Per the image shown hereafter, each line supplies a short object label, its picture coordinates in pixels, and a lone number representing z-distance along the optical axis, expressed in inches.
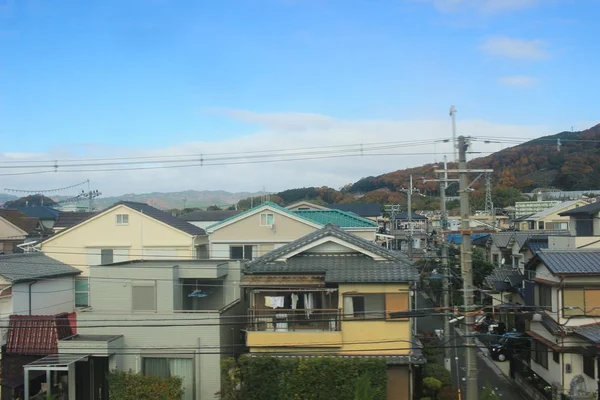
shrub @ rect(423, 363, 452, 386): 681.2
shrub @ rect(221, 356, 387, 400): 582.6
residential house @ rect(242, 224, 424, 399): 609.9
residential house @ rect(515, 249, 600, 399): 692.7
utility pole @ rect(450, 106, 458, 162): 497.4
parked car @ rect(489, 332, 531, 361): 925.0
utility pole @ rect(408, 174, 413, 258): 986.8
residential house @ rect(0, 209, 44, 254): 1421.0
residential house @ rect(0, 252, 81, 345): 836.6
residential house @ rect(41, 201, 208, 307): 1117.1
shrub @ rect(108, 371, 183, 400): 613.9
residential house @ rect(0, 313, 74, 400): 706.8
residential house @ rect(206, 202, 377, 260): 1119.6
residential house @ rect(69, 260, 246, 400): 637.3
